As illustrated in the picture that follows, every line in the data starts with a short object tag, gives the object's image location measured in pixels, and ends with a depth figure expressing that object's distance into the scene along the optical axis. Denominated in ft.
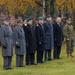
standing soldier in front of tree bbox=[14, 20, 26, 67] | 50.29
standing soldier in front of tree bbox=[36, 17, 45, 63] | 55.26
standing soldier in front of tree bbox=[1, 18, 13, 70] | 48.47
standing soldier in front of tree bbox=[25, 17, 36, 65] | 52.95
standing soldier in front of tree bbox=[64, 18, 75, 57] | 61.46
